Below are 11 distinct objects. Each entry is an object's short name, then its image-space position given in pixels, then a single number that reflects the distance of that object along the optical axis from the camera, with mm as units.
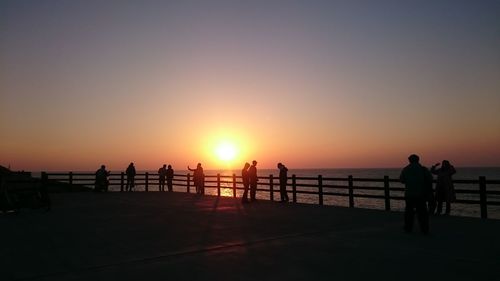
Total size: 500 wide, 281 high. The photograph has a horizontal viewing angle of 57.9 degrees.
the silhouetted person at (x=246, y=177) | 18281
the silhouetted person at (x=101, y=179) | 25978
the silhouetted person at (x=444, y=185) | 12969
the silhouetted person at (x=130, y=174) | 26969
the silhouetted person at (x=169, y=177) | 27188
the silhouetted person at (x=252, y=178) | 18356
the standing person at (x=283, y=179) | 18328
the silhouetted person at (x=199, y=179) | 24328
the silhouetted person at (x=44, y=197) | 15547
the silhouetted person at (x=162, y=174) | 27552
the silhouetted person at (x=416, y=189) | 9656
